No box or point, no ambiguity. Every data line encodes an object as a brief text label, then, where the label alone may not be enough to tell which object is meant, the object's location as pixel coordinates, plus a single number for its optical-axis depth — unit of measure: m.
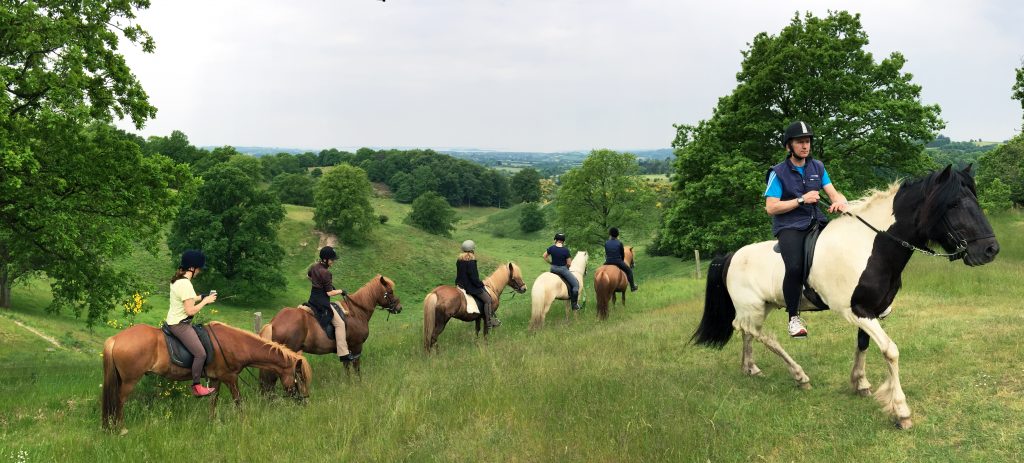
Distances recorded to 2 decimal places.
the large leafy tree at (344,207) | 55.47
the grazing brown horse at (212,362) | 7.04
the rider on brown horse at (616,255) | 16.05
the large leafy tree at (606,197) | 47.09
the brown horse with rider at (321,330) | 9.36
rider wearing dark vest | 6.55
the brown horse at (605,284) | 15.30
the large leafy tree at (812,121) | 20.30
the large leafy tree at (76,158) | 12.04
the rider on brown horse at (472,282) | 12.40
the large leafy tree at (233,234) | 38.72
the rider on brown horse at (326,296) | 9.62
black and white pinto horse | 5.45
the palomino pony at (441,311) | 11.73
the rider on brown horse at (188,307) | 7.37
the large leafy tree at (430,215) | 76.06
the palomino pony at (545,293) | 14.34
